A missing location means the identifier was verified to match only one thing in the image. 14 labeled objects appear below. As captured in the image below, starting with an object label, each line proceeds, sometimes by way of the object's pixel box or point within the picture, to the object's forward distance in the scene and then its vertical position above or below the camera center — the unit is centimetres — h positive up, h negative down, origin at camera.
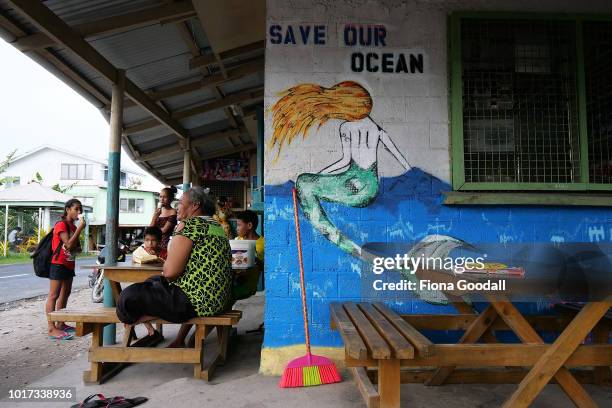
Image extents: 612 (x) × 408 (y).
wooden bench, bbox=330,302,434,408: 231 -59
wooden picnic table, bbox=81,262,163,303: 412 -40
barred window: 404 +109
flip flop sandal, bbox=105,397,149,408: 314 -117
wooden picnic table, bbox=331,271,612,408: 239 -66
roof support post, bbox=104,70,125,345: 488 +33
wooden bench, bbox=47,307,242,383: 366 -95
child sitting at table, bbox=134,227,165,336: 514 -17
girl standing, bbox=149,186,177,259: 613 +15
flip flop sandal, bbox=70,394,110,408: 314 -116
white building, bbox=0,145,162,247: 3484 +360
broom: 342 -105
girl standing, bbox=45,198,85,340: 578 -39
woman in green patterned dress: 355 -41
